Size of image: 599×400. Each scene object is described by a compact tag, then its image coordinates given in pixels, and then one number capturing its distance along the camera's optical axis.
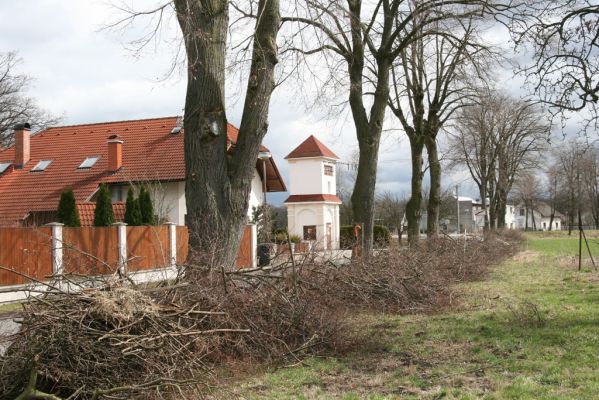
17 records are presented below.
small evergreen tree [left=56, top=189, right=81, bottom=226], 25.27
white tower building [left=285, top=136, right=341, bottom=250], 46.31
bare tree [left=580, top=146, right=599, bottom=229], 55.59
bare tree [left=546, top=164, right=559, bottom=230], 83.99
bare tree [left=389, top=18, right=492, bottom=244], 25.50
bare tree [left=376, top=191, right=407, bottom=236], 61.62
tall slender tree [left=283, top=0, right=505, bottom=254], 17.80
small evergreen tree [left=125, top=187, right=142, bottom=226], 25.39
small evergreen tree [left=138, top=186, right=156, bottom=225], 25.48
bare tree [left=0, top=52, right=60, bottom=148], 44.31
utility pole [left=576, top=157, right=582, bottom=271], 20.01
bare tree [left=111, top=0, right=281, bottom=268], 9.57
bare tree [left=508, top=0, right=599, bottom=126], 10.22
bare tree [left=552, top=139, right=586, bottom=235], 48.83
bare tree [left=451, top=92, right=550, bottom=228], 38.03
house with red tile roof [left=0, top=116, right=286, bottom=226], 31.82
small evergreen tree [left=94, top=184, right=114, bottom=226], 25.45
